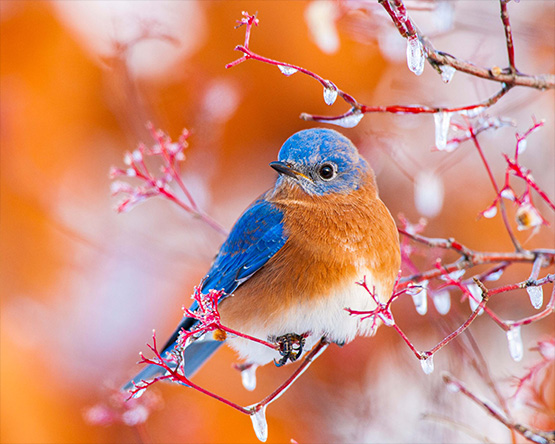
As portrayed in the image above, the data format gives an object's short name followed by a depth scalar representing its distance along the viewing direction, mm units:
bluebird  2750
